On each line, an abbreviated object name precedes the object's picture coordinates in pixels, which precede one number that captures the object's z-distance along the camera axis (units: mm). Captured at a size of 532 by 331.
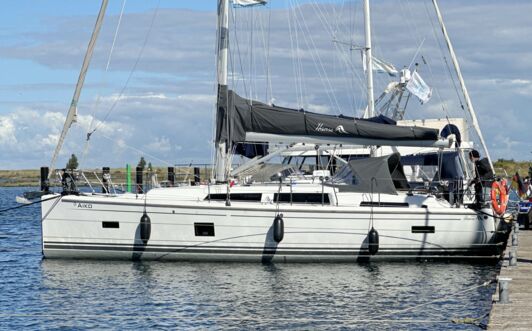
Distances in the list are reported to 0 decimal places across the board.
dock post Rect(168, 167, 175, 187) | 39712
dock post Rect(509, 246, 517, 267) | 22500
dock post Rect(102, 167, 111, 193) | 28125
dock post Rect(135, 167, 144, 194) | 28992
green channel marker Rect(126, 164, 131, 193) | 35588
